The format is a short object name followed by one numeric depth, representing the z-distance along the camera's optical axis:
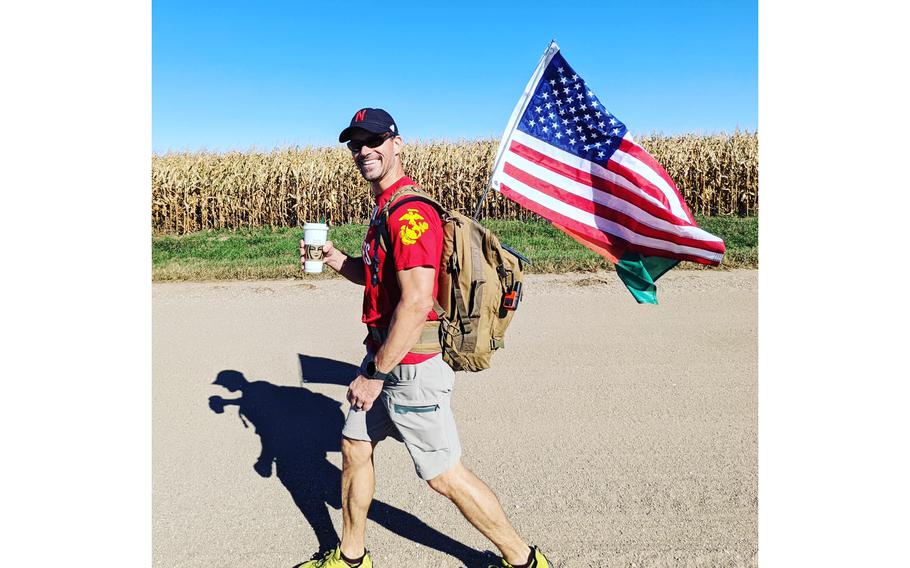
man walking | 2.92
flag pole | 4.10
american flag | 4.05
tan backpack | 3.06
